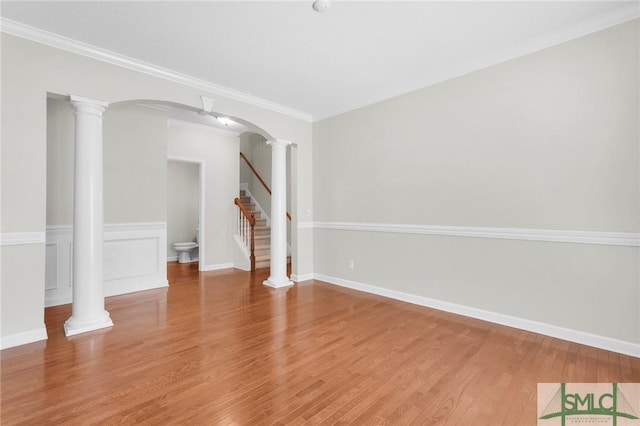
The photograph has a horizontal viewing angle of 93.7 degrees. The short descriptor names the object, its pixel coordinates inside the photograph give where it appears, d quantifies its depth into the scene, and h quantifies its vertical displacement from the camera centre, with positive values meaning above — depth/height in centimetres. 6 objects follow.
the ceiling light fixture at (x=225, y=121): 539 +177
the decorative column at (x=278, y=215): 474 +3
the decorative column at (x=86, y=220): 295 +0
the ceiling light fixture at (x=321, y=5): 233 +167
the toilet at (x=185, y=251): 677 -75
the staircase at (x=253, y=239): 584 -45
